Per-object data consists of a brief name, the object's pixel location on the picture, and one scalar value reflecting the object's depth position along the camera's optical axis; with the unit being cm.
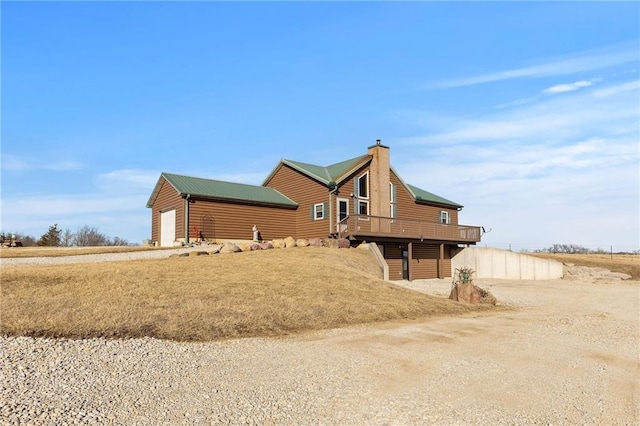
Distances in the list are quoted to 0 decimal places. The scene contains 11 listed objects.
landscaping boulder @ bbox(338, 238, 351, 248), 2644
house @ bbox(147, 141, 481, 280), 2806
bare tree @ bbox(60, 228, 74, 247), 6006
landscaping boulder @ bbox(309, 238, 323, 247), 2652
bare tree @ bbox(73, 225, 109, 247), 6316
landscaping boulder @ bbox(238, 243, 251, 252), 2463
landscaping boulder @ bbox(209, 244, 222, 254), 2330
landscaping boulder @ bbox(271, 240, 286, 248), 2587
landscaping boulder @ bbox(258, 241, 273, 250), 2503
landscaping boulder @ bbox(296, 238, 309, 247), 2628
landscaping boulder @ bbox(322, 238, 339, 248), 2636
